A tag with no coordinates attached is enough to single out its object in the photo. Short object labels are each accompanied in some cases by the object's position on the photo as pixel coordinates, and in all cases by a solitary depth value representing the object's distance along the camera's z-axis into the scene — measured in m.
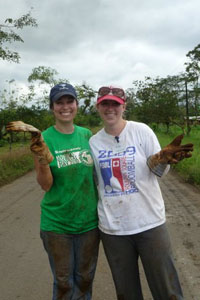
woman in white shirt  2.09
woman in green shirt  2.25
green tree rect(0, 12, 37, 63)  8.57
